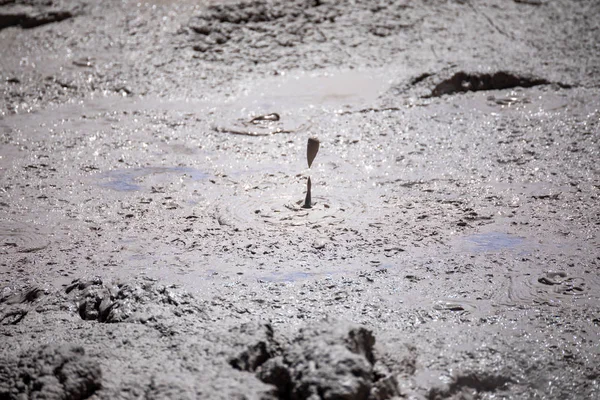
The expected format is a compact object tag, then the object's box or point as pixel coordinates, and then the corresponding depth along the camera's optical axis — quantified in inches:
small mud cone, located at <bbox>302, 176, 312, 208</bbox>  251.8
